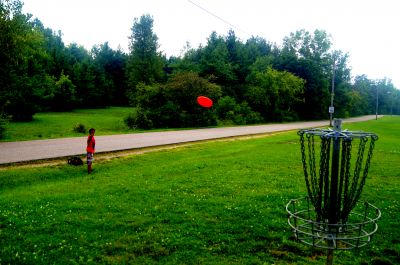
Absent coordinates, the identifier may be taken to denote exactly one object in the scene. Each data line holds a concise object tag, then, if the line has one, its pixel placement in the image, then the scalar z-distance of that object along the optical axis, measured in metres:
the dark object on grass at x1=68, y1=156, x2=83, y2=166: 14.95
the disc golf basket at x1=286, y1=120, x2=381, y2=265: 3.89
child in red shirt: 13.71
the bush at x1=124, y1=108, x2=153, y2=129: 36.53
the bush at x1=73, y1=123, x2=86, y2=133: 29.07
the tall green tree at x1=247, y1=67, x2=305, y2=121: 58.50
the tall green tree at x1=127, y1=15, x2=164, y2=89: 67.50
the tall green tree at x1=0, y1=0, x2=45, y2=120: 25.27
